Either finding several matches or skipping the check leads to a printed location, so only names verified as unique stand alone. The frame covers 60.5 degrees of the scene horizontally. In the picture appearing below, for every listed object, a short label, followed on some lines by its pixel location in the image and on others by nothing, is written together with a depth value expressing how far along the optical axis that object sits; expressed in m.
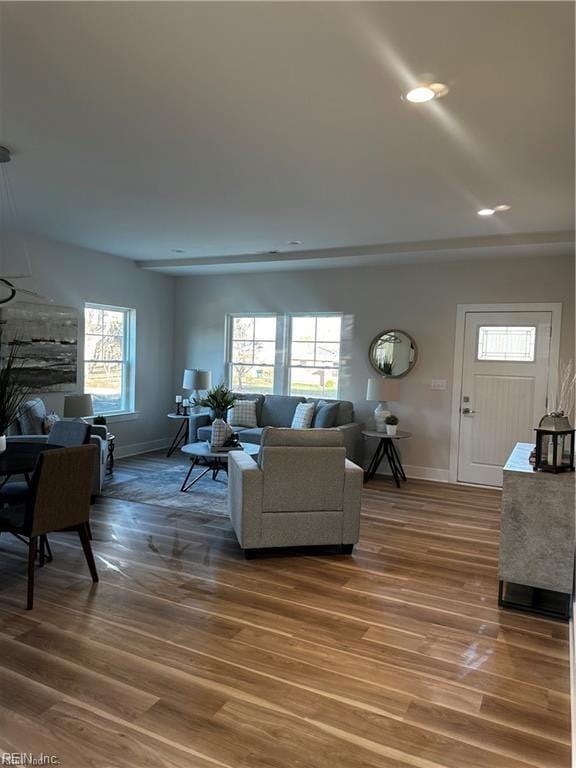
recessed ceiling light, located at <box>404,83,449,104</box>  2.29
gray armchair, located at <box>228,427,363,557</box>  3.55
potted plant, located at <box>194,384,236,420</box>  5.83
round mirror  6.18
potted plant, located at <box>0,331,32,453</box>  4.62
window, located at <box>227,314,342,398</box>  6.77
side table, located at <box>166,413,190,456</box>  6.88
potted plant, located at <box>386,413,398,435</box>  5.91
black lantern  2.90
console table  2.81
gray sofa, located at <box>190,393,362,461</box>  6.02
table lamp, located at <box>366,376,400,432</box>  5.91
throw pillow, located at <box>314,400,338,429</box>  5.98
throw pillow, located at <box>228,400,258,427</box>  6.63
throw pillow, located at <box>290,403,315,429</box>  6.13
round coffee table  4.86
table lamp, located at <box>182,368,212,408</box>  6.80
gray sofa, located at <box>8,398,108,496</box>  4.85
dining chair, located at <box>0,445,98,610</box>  2.82
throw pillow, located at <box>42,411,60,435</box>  5.04
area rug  4.75
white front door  5.54
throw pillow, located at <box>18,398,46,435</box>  5.03
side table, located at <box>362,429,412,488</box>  5.82
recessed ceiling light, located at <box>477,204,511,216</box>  4.04
